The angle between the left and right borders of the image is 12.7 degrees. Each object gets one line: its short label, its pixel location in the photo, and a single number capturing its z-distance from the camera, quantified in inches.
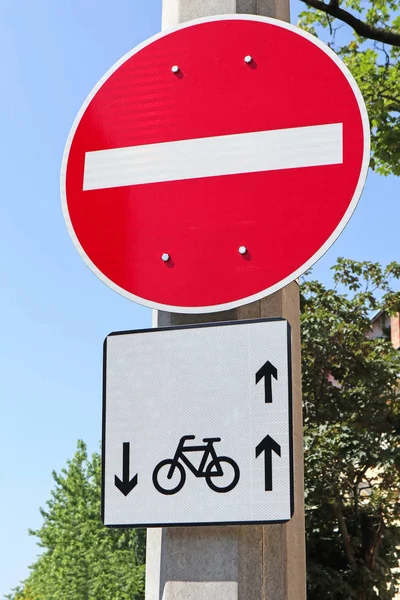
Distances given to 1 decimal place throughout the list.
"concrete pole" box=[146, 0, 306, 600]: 120.0
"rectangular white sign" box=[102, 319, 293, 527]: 118.2
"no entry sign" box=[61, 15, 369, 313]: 124.9
